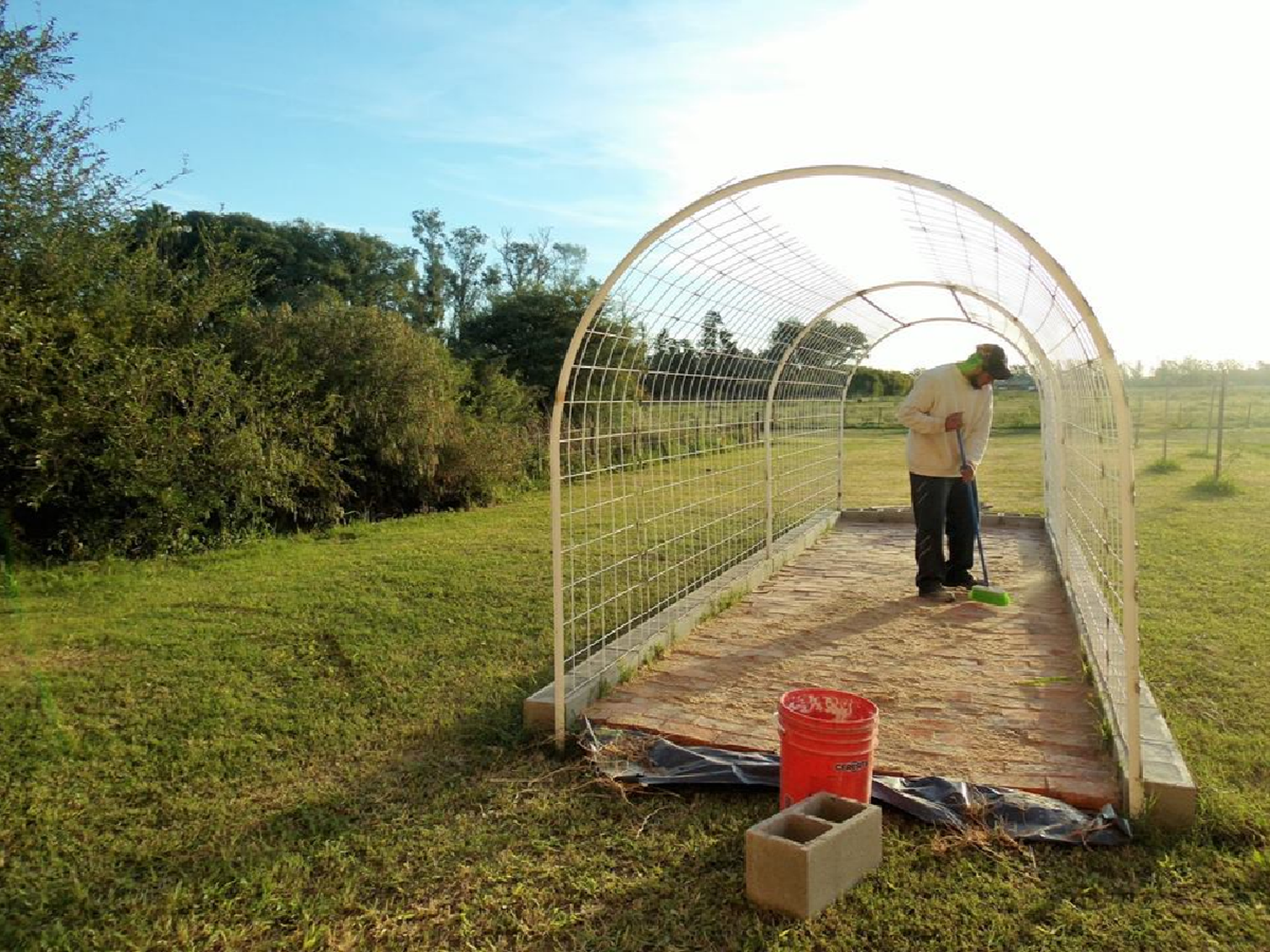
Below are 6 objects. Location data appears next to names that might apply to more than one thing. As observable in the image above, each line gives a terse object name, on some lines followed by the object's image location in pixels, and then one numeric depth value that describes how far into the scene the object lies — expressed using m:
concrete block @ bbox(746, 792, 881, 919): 2.64
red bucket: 3.03
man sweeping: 6.16
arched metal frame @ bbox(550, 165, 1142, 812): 3.92
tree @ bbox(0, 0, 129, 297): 8.02
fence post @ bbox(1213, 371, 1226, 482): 11.51
